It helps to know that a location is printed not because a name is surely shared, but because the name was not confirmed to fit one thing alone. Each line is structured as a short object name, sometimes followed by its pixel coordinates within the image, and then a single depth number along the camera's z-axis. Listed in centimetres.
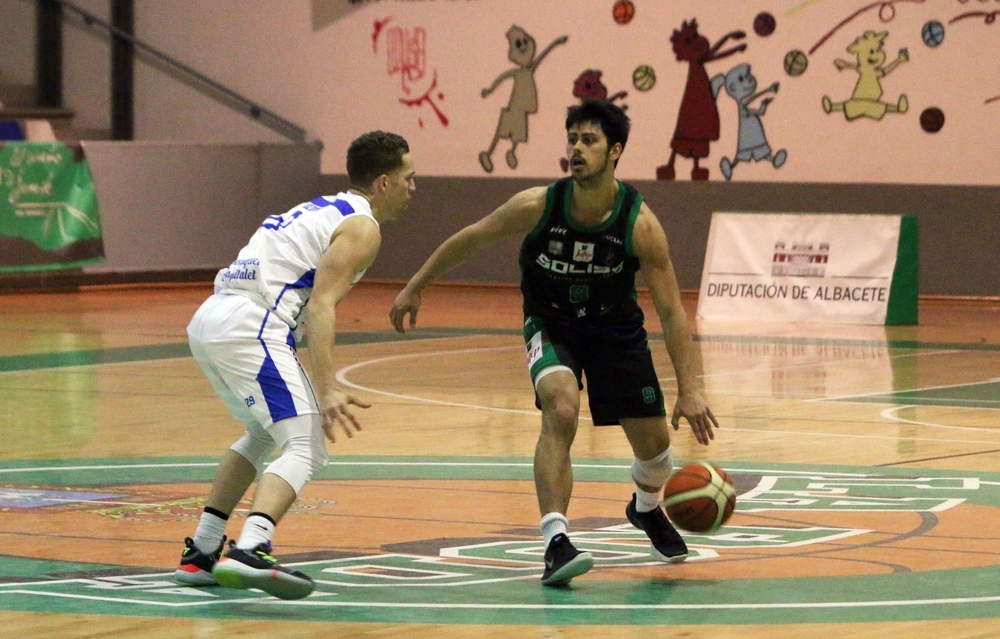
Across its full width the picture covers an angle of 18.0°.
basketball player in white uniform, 1119
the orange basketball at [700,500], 1233
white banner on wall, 3406
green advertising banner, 3959
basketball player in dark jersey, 1246
